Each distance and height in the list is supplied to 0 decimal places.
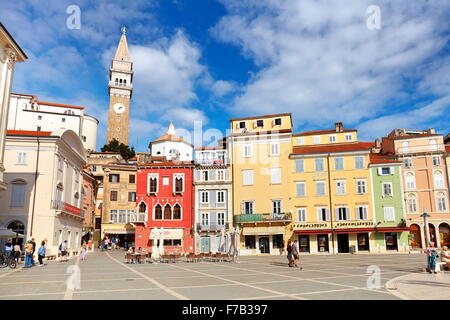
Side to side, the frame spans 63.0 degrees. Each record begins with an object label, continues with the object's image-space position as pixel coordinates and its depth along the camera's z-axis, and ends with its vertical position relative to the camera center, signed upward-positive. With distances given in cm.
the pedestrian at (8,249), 2391 -110
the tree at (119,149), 8462 +1910
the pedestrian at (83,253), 3109 -178
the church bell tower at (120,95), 10081 +3841
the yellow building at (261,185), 4069 +525
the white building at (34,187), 3123 +386
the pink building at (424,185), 4678 +596
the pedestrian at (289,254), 2319 -145
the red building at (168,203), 4197 +328
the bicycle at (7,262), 2230 -180
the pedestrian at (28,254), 2273 -140
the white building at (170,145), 9469 +2225
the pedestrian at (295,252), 2261 -131
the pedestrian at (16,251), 2316 -123
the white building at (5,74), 2312 +1007
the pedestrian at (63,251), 2953 -156
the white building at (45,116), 7750 +2503
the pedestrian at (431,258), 1818 -137
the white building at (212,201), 4162 +346
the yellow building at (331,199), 3984 +344
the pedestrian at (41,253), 2431 -139
